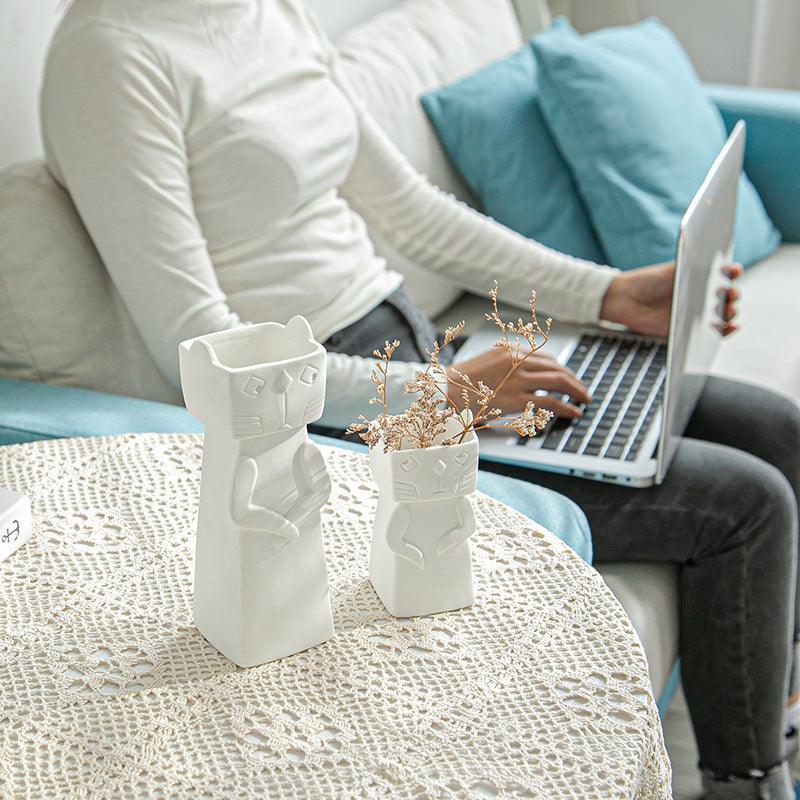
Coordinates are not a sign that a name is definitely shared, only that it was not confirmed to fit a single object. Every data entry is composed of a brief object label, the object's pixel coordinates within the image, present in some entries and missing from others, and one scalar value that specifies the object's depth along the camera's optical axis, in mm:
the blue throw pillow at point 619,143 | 2962
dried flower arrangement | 1792
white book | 1913
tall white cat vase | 1733
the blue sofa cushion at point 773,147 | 3263
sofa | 2297
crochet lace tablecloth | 1718
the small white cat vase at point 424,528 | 1792
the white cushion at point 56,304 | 2295
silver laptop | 2209
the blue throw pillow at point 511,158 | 2995
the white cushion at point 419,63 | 2899
